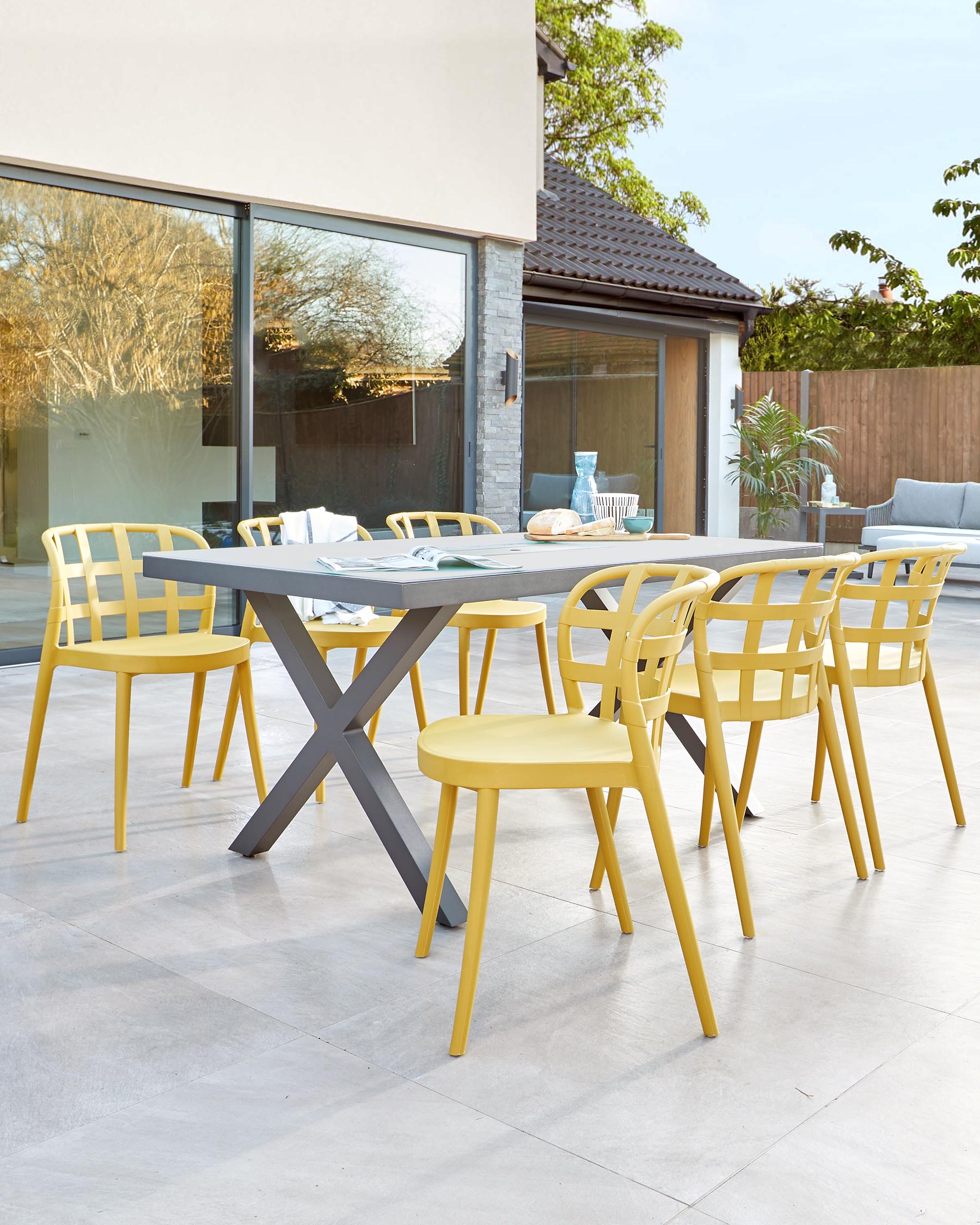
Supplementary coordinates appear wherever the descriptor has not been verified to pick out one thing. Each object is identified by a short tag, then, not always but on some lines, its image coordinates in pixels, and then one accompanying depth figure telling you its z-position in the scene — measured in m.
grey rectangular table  2.72
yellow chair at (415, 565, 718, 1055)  2.23
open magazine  2.96
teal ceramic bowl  4.00
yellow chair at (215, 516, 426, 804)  3.80
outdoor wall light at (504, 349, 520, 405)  8.38
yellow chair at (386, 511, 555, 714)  4.34
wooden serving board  3.91
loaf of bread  3.97
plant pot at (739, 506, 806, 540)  11.41
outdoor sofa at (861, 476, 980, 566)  9.90
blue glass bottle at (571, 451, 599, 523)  4.11
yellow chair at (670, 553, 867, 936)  2.74
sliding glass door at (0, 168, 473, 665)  6.16
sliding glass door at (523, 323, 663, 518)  9.34
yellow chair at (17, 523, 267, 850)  3.33
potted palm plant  11.09
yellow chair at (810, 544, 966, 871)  3.19
